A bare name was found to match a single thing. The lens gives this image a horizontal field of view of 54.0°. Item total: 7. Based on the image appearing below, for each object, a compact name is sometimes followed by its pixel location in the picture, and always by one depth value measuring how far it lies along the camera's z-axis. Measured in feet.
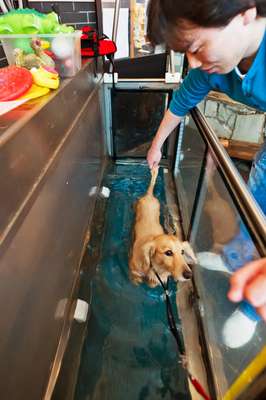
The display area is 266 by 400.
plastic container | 3.18
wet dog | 3.84
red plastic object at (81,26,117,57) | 5.26
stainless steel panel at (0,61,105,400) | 1.94
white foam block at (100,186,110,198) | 6.47
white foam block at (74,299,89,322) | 3.89
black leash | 3.37
